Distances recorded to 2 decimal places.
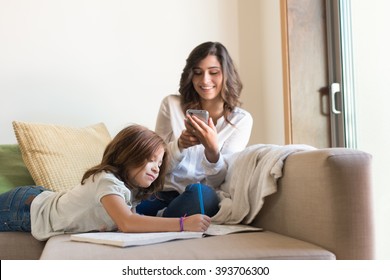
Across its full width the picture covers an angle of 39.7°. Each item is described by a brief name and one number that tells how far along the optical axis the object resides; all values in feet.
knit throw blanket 5.12
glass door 8.05
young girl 5.29
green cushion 6.66
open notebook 4.27
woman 5.96
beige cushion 6.65
